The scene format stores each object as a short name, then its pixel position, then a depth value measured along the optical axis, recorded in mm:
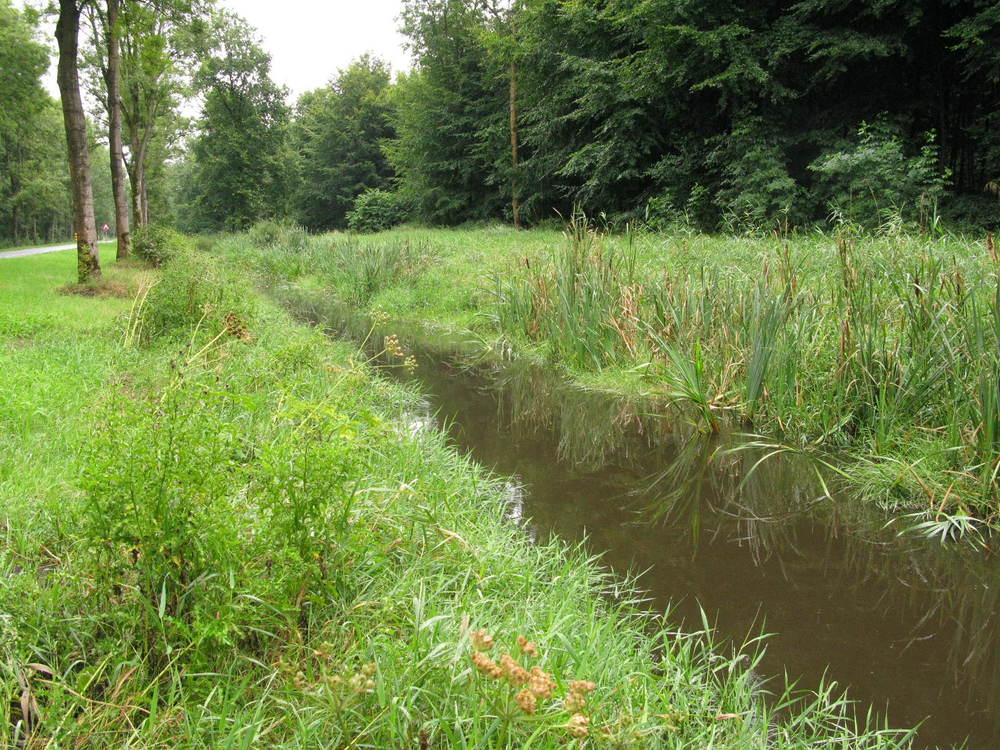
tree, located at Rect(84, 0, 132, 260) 12960
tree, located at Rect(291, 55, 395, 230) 40688
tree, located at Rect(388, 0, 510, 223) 27969
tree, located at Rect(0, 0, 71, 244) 21031
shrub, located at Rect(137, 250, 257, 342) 6625
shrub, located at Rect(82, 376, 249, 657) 1869
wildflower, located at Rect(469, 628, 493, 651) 1500
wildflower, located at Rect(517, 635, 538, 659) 1507
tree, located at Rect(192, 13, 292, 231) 37500
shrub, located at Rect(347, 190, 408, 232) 34812
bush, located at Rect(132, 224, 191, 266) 14609
